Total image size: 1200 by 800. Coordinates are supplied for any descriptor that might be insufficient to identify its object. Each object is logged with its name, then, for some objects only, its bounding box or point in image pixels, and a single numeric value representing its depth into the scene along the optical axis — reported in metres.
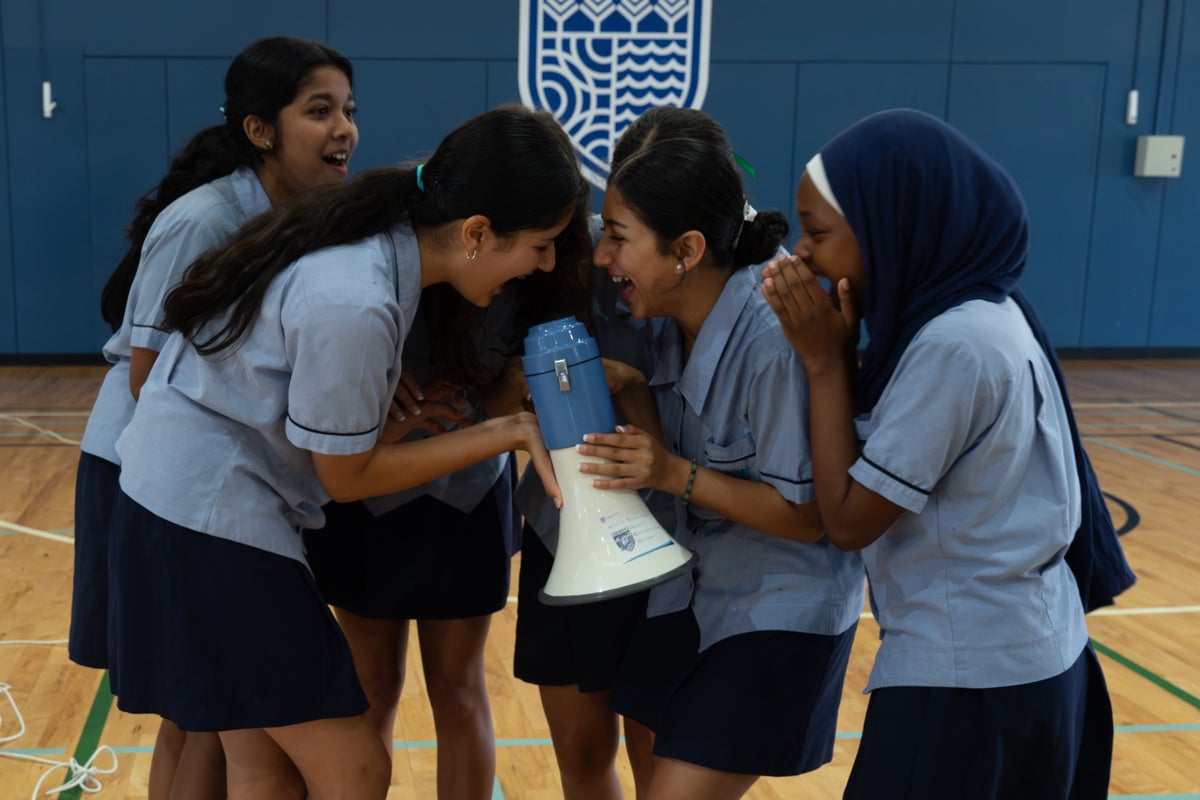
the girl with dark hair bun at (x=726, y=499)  1.85
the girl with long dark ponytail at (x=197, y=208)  2.29
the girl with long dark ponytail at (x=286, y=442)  1.76
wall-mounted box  9.50
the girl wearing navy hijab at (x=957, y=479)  1.48
